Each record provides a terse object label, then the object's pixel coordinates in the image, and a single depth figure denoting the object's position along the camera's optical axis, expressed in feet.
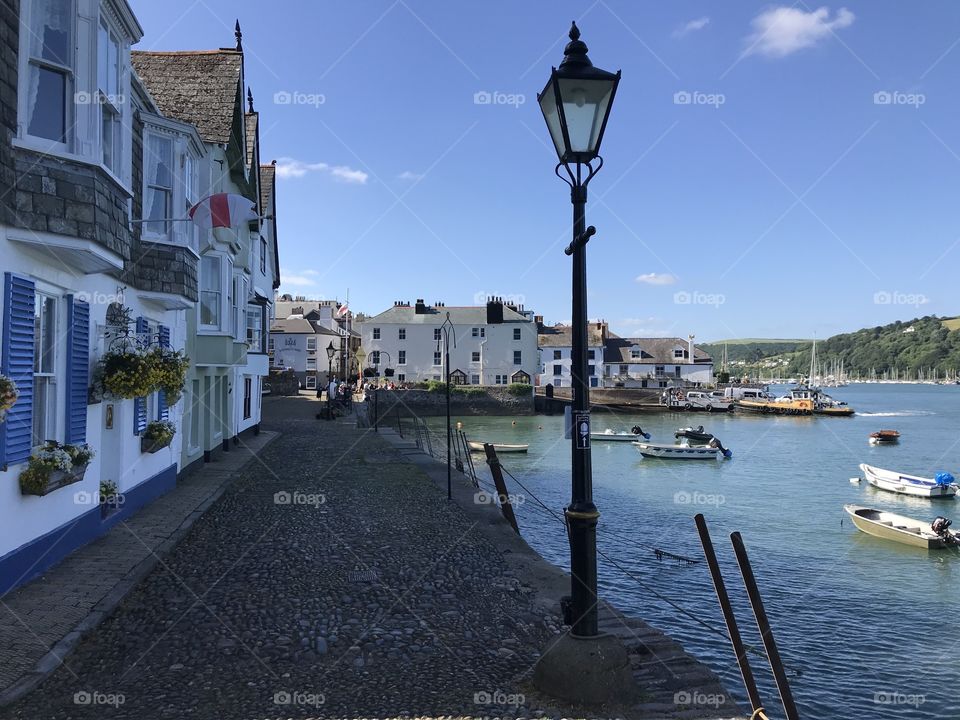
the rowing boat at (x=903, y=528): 65.78
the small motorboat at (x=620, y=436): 167.70
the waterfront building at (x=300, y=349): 265.34
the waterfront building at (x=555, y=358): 280.51
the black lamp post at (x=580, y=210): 17.44
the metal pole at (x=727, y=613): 20.51
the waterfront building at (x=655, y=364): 295.89
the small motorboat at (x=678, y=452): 135.85
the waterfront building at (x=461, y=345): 262.26
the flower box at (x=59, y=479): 25.29
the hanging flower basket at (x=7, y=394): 20.54
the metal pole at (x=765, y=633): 20.12
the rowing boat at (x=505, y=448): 135.64
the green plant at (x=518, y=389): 249.34
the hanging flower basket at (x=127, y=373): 33.37
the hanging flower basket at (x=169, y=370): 35.83
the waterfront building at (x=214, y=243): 58.59
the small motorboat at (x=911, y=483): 96.22
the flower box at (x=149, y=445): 41.24
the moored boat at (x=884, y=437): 176.00
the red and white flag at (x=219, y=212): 37.99
